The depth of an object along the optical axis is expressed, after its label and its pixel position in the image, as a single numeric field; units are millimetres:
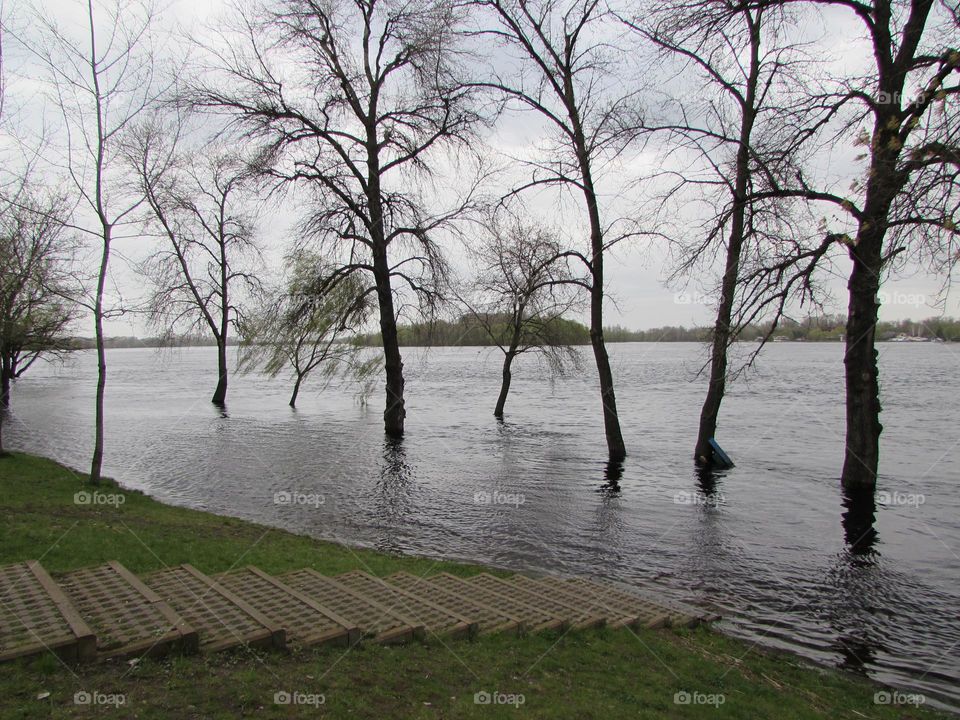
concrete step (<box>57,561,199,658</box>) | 4668
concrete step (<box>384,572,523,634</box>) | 6215
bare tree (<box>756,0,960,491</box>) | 6570
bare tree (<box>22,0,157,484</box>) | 11859
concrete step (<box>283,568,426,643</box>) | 5621
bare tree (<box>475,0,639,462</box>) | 18109
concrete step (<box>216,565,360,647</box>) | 5293
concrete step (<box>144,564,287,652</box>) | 4973
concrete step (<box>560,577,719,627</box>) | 7594
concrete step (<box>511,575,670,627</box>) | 7234
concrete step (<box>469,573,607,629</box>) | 6801
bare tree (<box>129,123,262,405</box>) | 36656
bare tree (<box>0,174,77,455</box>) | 15898
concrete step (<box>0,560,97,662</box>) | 4453
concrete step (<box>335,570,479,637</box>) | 5961
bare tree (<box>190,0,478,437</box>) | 21125
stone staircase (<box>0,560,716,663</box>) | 4754
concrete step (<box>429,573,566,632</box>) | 6547
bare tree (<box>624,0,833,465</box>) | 12000
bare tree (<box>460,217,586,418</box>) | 28375
